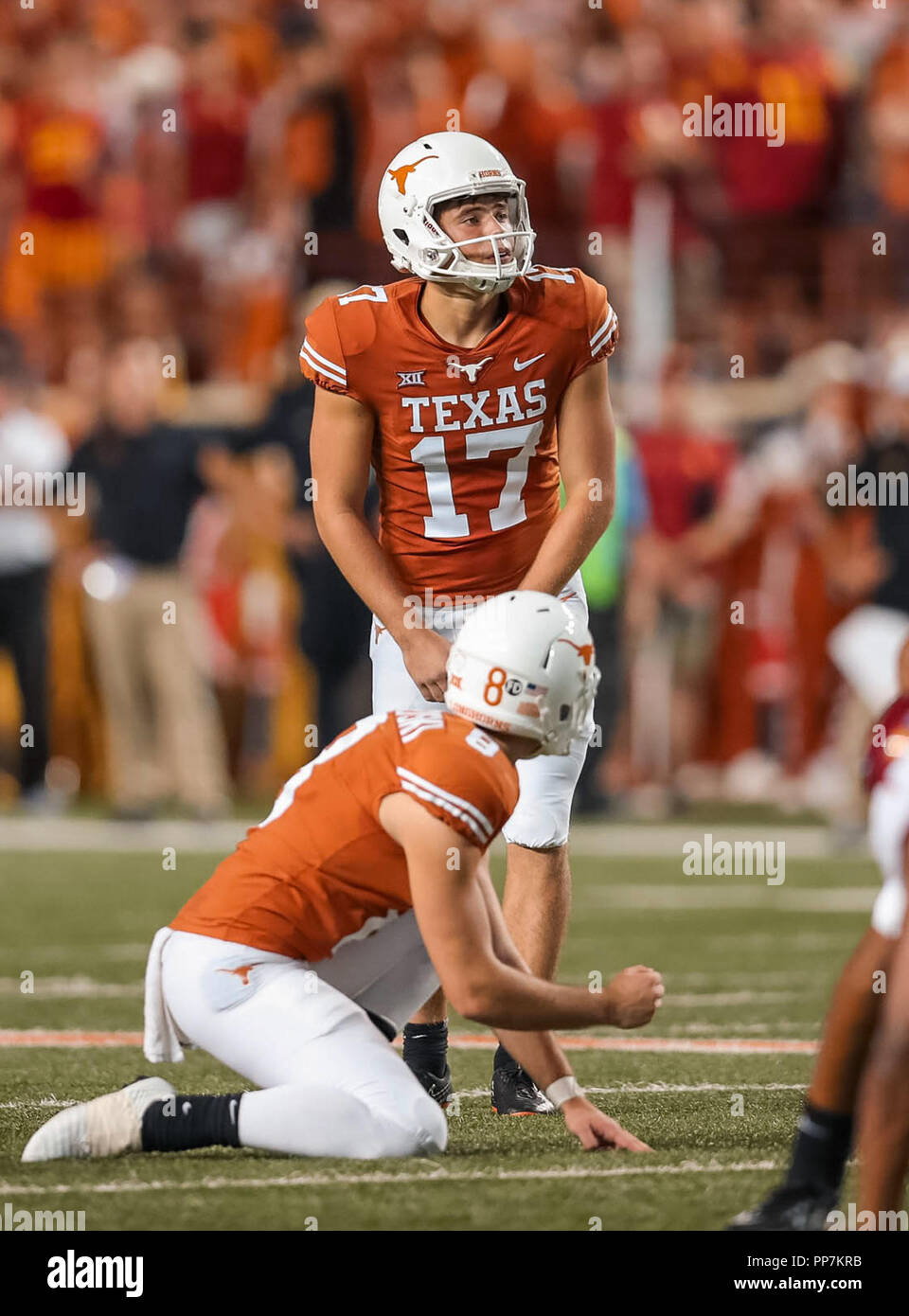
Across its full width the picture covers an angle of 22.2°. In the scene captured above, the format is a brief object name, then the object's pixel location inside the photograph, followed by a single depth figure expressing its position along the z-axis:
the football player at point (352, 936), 4.63
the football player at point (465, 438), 5.61
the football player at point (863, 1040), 3.90
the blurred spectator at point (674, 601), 14.06
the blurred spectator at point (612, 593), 13.27
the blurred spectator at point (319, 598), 12.95
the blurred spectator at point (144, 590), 12.95
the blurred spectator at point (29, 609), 13.38
